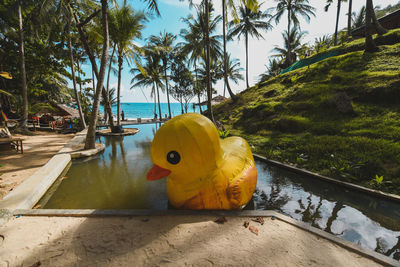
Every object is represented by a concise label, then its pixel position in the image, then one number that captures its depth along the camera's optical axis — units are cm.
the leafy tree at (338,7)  2124
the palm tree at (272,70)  3041
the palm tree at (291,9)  1953
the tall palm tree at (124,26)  1050
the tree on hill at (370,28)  970
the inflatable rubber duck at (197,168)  237
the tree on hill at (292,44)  2231
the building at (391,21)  1470
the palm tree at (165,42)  2095
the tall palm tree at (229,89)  1604
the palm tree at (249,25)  1872
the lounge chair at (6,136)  576
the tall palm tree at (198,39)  1698
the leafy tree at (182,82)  2330
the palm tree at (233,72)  2724
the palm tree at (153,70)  2025
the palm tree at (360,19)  2554
